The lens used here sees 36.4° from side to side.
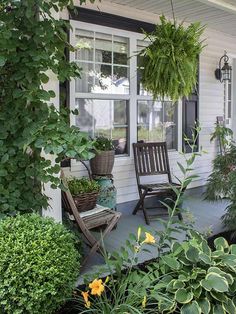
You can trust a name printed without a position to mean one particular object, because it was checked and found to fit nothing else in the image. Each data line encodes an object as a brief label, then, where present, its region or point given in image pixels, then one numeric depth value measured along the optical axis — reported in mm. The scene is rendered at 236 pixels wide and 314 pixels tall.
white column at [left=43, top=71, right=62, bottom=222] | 2414
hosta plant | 1862
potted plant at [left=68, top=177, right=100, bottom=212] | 3088
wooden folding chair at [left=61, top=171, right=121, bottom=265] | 2750
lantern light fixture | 5873
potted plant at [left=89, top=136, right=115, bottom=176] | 3971
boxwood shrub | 1721
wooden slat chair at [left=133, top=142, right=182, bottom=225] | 4363
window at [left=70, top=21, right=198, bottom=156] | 4168
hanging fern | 3592
